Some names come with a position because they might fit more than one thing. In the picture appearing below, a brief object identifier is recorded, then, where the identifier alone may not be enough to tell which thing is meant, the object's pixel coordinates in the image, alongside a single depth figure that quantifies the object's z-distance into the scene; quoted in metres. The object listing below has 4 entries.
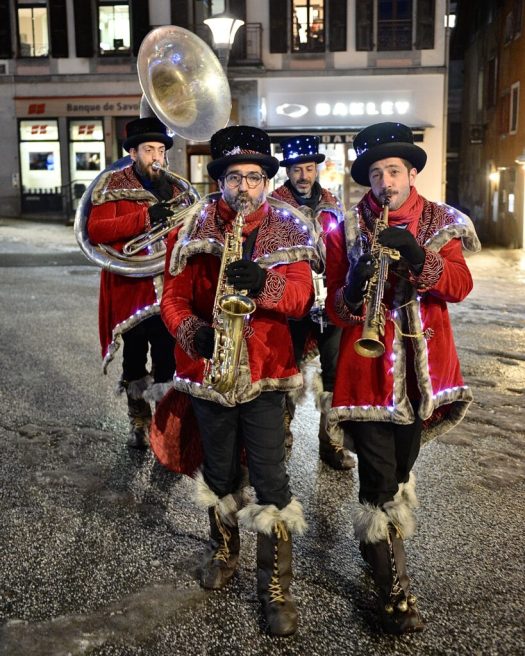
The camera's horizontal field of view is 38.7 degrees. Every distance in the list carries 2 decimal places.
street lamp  12.31
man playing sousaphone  4.96
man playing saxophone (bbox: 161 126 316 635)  3.28
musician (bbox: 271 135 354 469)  4.99
